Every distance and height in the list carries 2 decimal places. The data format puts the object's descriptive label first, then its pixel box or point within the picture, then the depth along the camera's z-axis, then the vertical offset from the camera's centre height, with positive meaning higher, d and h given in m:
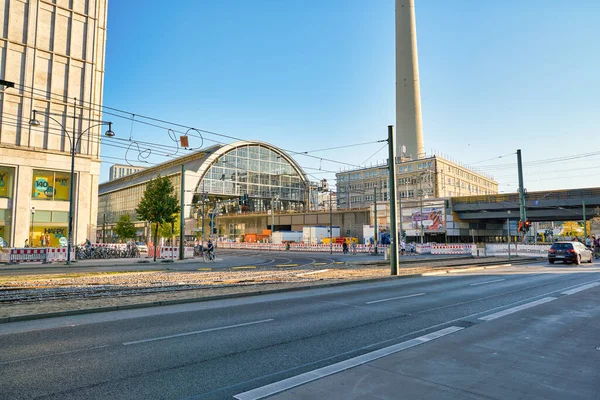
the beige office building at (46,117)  34.62 +11.05
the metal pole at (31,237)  35.56 -0.21
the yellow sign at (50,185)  36.38 +4.85
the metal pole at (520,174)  33.06 +5.10
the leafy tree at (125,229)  70.44 +1.09
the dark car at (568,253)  27.66 -1.42
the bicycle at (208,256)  35.44 -1.99
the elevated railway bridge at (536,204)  56.53 +4.46
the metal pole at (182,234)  30.90 +0.06
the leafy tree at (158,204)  35.19 +2.82
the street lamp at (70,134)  22.98 +6.06
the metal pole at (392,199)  19.53 +1.81
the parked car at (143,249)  52.25 -1.94
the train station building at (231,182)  91.94 +13.60
